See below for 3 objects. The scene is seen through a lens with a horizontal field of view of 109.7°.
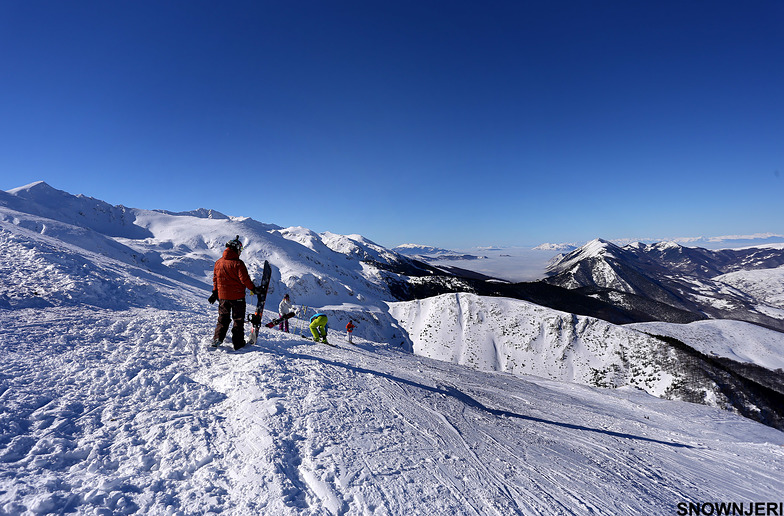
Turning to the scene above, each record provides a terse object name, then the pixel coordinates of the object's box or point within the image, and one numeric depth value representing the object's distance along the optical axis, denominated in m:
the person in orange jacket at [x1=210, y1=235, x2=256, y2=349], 8.79
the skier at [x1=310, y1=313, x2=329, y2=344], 14.20
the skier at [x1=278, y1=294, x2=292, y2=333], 14.04
